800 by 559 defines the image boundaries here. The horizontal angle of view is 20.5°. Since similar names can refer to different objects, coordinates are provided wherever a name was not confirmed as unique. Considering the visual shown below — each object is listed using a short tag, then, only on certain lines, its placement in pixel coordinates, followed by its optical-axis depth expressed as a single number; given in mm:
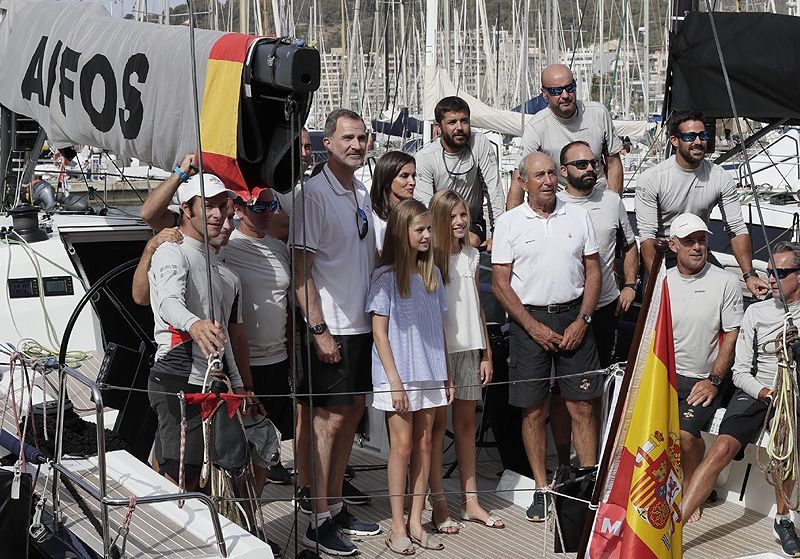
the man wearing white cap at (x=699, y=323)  10995
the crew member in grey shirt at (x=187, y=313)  9223
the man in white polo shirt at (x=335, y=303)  10226
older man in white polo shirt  11093
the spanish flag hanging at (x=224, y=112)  9600
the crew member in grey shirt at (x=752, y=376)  10626
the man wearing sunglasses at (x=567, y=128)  12420
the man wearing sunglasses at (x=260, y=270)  10286
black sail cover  12918
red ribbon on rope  8868
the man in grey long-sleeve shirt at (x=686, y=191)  12209
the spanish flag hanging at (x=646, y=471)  8770
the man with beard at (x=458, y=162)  12586
